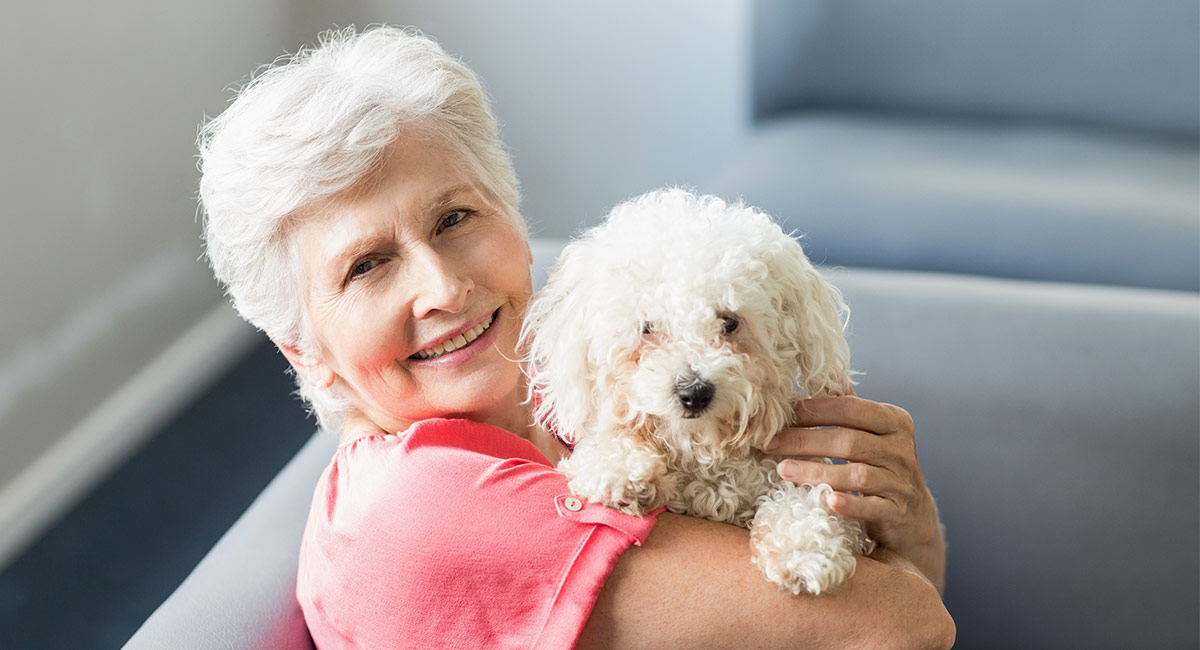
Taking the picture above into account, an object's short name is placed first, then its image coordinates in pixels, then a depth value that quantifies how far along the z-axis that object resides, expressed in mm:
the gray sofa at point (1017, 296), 1617
